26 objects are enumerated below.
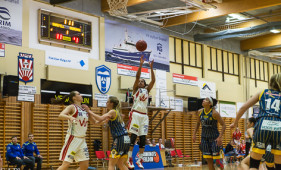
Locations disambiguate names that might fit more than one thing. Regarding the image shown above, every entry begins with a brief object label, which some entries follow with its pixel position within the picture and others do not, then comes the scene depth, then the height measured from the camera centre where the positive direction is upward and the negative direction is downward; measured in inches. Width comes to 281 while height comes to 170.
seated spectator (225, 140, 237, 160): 795.6 -99.9
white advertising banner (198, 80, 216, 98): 873.5 +28.9
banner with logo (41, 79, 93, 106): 596.4 +18.9
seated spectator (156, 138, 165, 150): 722.9 -77.6
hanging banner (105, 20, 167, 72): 704.4 +105.4
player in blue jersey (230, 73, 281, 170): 207.5 -11.5
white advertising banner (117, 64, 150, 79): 713.0 +56.6
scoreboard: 604.1 +113.3
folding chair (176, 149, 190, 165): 767.7 -102.9
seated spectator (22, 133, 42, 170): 515.7 -62.3
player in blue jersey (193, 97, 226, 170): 350.6 -29.2
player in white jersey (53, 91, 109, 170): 274.4 -23.9
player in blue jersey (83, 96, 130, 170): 298.3 -26.1
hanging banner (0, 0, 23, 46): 560.1 +114.3
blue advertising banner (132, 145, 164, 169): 600.7 -86.0
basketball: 381.7 +53.1
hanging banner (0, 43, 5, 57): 550.6 +71.9
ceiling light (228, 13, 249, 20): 834.8 +179.6
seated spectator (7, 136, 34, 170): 484.4 -66.5
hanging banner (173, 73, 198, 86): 821.2 +45.9
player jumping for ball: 341.1 -10.9
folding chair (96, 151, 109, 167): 631.8 -87.1
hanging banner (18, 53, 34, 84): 568.7 +50.4
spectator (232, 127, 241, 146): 871.3 -76.7
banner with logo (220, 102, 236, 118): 934.4 -19.3
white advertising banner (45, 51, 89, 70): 609.0 +65.2
